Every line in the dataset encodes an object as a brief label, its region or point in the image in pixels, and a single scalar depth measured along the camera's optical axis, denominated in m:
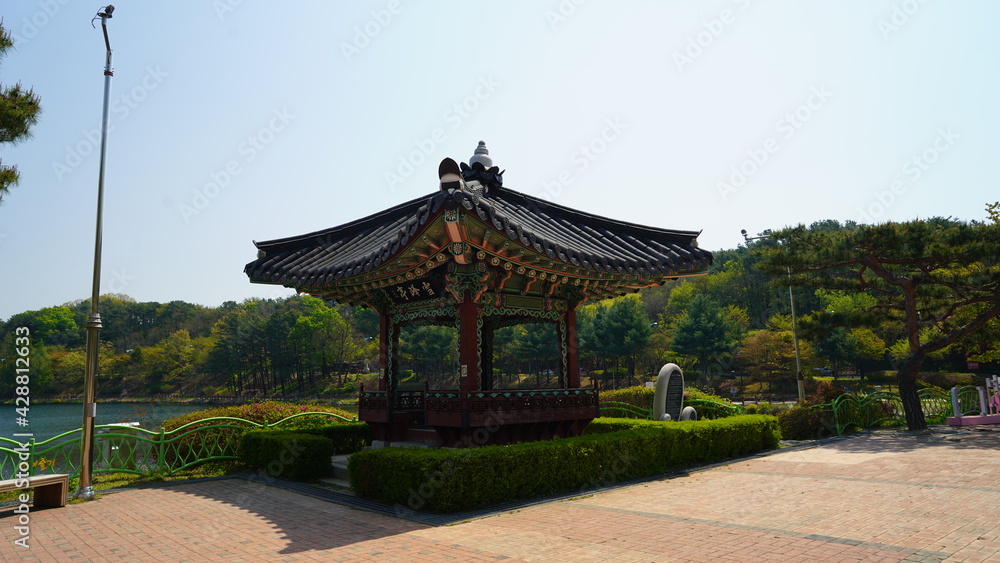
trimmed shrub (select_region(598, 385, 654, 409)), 25.16
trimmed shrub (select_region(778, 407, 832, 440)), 17.66
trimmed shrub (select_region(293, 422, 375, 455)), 13.23
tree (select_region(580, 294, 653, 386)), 54.34
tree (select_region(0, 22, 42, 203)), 9.84
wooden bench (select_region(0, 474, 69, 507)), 8.66
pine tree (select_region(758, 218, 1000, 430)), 17.83
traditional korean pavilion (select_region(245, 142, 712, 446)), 9.01
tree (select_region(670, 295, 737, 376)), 50.44
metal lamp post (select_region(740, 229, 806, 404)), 27.32
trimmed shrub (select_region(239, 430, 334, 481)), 10.84
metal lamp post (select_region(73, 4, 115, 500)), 9.29
